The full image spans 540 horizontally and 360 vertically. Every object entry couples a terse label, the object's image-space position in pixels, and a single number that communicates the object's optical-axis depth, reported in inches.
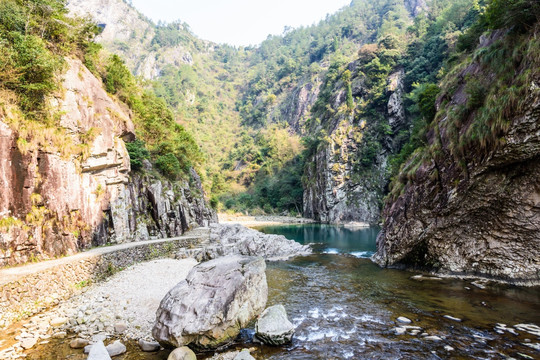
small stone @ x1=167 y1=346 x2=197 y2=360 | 271.7
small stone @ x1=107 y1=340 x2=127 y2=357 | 289.4
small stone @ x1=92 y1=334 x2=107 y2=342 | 313.0
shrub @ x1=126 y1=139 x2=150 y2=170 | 899.0
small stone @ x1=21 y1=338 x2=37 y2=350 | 294.6
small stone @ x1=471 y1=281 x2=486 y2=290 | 475.0
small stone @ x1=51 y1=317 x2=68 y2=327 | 348.9
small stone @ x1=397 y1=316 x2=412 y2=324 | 358.1
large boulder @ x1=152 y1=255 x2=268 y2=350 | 295.9
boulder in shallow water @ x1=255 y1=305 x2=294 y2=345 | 312.2
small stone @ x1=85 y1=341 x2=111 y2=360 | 227.5
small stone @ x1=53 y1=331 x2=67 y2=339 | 322.3
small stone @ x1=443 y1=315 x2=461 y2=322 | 357.1
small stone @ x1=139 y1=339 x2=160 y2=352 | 301.1
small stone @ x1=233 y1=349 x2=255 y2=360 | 263.6
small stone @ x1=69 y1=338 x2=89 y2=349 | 302.4
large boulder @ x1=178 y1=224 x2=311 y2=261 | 811.4
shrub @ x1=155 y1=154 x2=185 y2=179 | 1116.2
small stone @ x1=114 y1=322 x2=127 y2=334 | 340.5
